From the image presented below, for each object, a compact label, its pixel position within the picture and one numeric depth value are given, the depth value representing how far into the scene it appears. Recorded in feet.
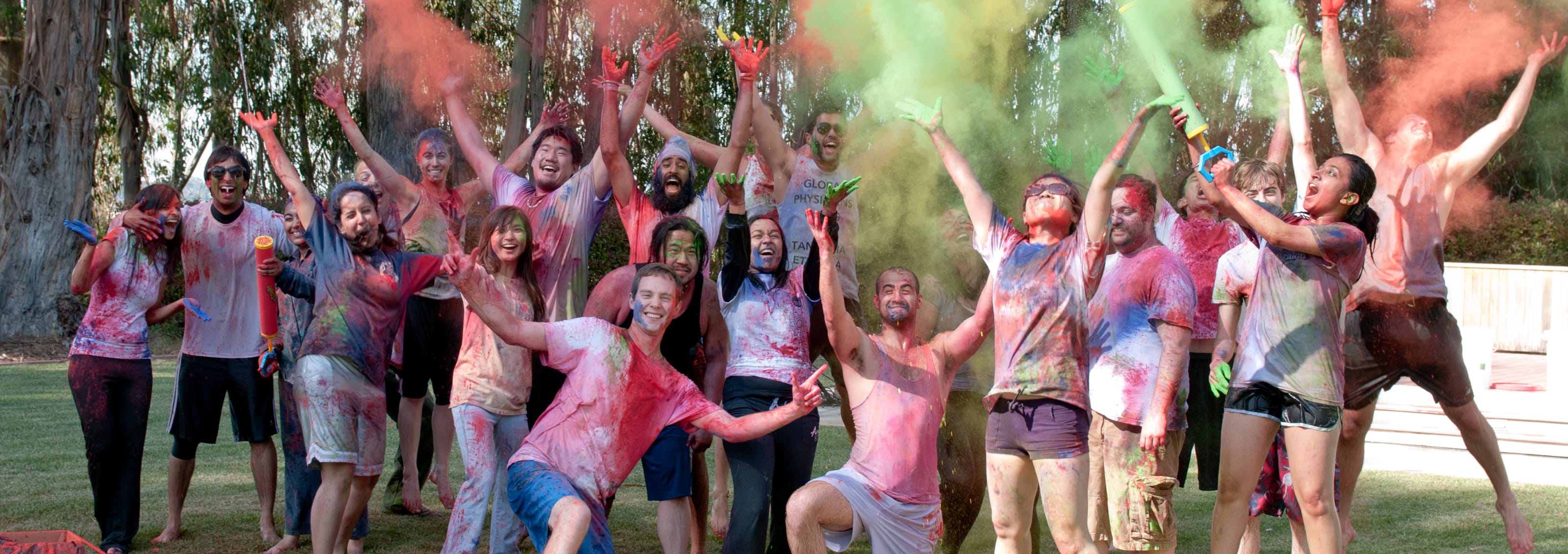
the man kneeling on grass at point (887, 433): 13.76
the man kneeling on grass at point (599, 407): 13.15
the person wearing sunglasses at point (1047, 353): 13.64
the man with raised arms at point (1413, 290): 17.03
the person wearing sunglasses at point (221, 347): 18.43
